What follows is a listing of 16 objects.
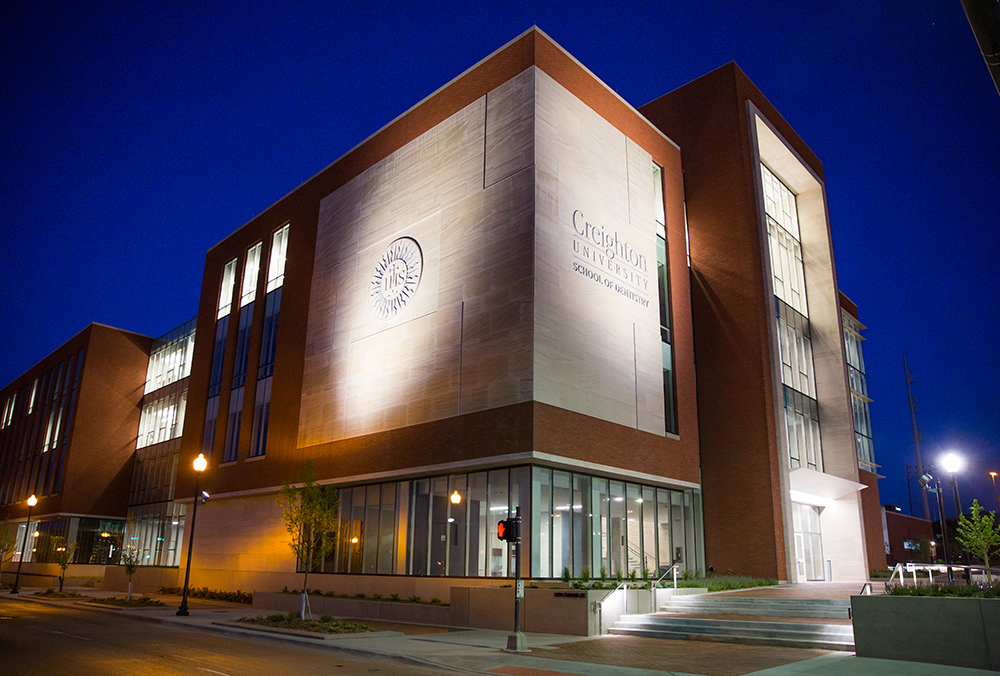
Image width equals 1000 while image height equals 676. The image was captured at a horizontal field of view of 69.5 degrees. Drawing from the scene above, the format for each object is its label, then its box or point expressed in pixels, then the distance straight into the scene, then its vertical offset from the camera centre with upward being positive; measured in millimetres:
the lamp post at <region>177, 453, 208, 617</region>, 28266 +2773
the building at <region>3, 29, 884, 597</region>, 28828 +8902
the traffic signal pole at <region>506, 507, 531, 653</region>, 18016 -1862
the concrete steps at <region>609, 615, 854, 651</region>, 18703 -2297
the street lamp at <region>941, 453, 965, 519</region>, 24172 +2835
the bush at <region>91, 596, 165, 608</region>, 33219 -3008
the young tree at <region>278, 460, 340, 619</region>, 26609 +913
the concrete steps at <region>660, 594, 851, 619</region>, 22422 -1866
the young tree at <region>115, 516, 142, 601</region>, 63000 -128
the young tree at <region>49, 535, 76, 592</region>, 60869 -742
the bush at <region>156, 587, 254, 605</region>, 39112 -3152
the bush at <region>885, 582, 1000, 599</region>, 15102 -839
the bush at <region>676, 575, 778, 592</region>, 28961 -1431
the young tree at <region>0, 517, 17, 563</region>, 54769 -549
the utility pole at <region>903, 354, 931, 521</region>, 82188 +4666
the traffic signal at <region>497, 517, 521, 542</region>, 19297 +336
